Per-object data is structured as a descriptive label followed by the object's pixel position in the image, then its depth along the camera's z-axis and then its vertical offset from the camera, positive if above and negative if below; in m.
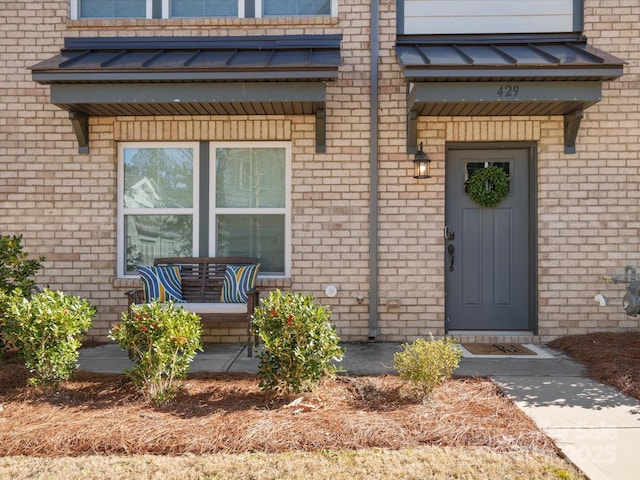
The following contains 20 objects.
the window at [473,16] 5.69 +2.87
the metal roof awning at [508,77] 4.62 +1.73
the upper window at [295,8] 5.80 +3.00
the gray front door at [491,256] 5.78 -0.16
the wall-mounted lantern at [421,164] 5.46 +0.96
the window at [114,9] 5.82 +2.97
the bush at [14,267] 4.30 -0.29
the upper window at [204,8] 5.80 +2.99
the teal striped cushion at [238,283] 5.32 -0.50
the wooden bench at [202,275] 5.55 -0.42
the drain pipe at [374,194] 5.57 +0.60
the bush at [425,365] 3.41 -0.93
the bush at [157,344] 3.37 -0.78
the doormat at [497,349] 5.11 -1.23
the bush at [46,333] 3.50 -0.73
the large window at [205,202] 5.81 +0.50
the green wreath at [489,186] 5.68 +0.73
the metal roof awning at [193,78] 4.71 +1.71
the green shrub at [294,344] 3.34 -0.76
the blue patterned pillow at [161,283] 5.19 -0.50
